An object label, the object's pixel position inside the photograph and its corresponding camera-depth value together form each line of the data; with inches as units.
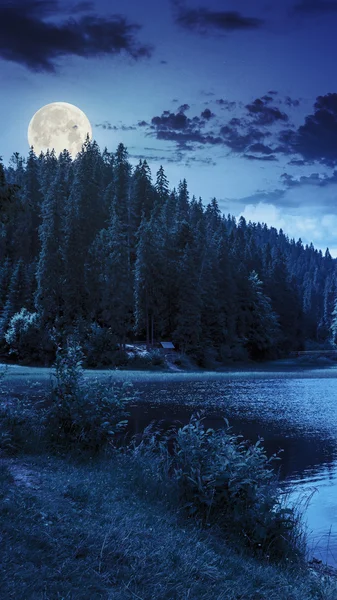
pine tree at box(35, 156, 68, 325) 2699.3
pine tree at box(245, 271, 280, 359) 3907.5
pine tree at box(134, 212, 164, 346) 2970.0
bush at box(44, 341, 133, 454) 449.1
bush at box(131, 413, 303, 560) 331.6
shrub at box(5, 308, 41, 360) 2512.3
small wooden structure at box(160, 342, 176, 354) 2903.5
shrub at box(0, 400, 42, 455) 410.0
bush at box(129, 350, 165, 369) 2546.8
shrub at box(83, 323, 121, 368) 2497.5
